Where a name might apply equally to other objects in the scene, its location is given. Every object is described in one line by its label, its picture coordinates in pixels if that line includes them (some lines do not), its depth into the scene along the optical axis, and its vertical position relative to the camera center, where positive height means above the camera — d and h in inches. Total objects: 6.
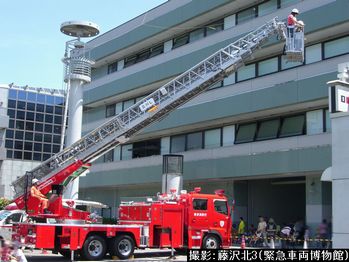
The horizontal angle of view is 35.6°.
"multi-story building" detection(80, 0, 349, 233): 1050.7 +215.1
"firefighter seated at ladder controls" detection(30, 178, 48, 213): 745.6 +8.9
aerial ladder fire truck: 747.4 +9.2
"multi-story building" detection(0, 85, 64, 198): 2443.4 +343.0
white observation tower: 1116.5 +274.4
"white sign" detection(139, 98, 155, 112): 869.8 +160.8
